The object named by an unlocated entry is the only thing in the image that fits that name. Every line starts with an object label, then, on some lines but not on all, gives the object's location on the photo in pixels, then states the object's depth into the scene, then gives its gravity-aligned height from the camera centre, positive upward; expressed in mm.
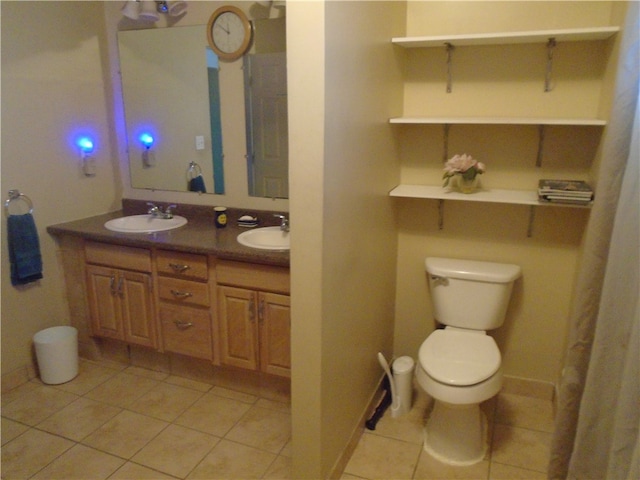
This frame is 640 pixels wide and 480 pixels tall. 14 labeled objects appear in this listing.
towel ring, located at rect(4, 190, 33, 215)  2498 -381
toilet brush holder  2400 -1273
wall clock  2564 +503
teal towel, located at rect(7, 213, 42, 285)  2494 -643
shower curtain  1172 -545
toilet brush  2405 -1343
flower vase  2293 -270
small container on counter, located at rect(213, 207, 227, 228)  2729 -507
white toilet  1966 -978
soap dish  2752 -539
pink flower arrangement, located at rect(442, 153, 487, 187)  2252 -184
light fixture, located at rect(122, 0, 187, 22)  2662 +648
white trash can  2621 -1242
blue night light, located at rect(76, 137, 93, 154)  2848 -108
